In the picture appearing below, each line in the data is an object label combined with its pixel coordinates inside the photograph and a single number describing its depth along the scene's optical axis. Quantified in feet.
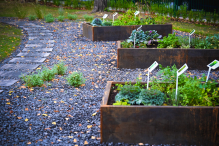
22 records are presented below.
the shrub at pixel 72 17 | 37.86
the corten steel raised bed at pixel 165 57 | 18.33
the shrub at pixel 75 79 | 15.32
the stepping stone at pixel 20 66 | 18.29
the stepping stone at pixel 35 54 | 21.50
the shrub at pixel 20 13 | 38.14
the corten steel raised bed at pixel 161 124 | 9.37
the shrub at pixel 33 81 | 15.02
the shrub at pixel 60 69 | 17.28
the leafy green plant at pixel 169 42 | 19.40
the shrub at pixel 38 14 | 37.97
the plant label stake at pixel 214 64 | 10.03
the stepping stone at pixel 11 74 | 16.75
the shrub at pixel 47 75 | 15.98
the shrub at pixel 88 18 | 35.83
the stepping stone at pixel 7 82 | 15.31
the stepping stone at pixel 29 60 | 19.97
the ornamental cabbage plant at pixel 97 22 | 27.43
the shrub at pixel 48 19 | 35.27
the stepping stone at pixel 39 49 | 23.09
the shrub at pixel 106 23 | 27.27
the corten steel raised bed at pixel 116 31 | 26.43
